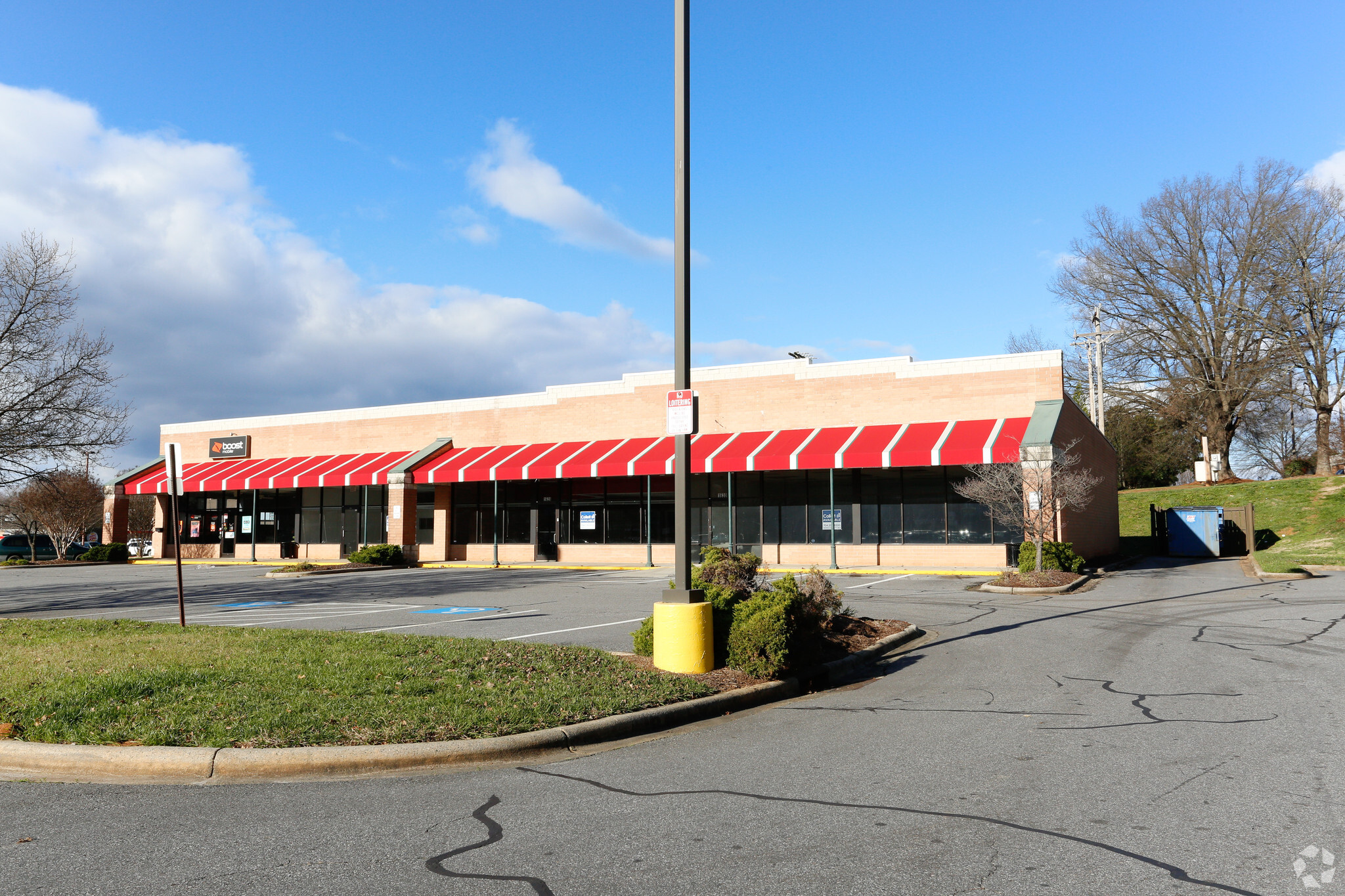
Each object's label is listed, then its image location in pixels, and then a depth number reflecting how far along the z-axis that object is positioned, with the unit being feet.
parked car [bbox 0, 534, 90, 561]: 138.82
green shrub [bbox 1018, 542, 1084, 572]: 73.36
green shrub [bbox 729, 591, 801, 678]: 29.17
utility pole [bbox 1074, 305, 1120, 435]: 139.95
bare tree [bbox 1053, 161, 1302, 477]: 158.40
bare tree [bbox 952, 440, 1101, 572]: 73.92
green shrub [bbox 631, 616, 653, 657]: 31.86
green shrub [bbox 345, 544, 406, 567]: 104.58
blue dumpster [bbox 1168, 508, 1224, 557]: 115.24
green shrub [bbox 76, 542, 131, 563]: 127.44
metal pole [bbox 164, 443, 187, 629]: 38.60
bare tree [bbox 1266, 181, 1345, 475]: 152.76
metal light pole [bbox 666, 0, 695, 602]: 30.45
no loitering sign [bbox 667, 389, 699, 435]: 29.07
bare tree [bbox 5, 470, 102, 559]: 128.47
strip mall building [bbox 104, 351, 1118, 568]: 91.45
